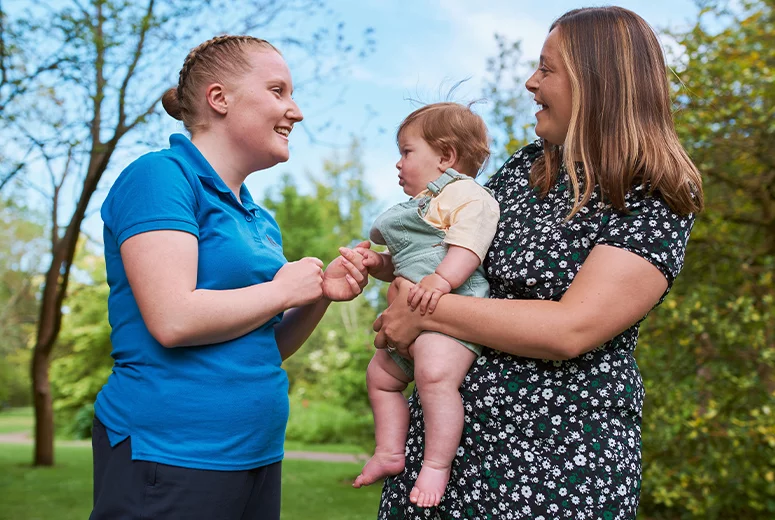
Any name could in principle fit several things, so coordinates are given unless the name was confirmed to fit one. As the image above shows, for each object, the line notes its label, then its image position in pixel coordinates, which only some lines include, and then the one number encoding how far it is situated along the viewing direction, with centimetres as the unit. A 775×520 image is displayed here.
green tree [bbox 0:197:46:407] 2381
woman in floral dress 171
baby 183
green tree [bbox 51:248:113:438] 1991
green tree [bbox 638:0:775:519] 523
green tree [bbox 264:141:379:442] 1747
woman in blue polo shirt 163
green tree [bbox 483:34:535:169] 565
